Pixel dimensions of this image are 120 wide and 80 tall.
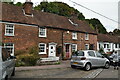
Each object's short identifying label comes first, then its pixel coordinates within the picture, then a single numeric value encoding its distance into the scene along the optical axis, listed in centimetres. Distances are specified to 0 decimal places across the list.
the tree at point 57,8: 3154
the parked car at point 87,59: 793
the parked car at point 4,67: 362
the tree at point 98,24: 4536
